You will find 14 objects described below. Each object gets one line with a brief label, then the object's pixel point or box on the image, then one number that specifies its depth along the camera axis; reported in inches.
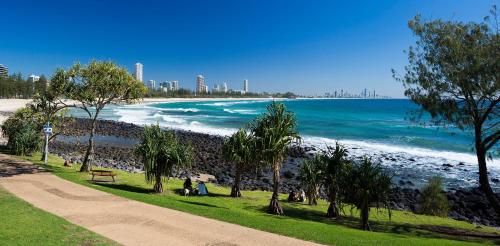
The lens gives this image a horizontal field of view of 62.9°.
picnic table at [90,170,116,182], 753.2
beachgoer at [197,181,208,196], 729.5
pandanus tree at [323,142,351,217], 627.8
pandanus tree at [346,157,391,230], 560.4
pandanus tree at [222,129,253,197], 706.2
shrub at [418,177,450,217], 815.7
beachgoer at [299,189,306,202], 767.1
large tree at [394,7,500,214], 571.5
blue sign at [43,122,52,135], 848.9
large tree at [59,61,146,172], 825.5
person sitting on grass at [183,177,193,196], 711.9
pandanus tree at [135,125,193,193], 687.7
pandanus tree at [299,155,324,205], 678.5
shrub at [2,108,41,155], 1002.7
